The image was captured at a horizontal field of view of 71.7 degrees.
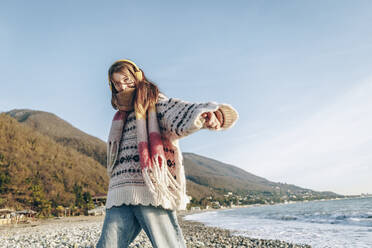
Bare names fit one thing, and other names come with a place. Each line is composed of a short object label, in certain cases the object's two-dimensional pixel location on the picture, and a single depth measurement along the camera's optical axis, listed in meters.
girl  1.72
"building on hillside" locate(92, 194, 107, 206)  42.42
